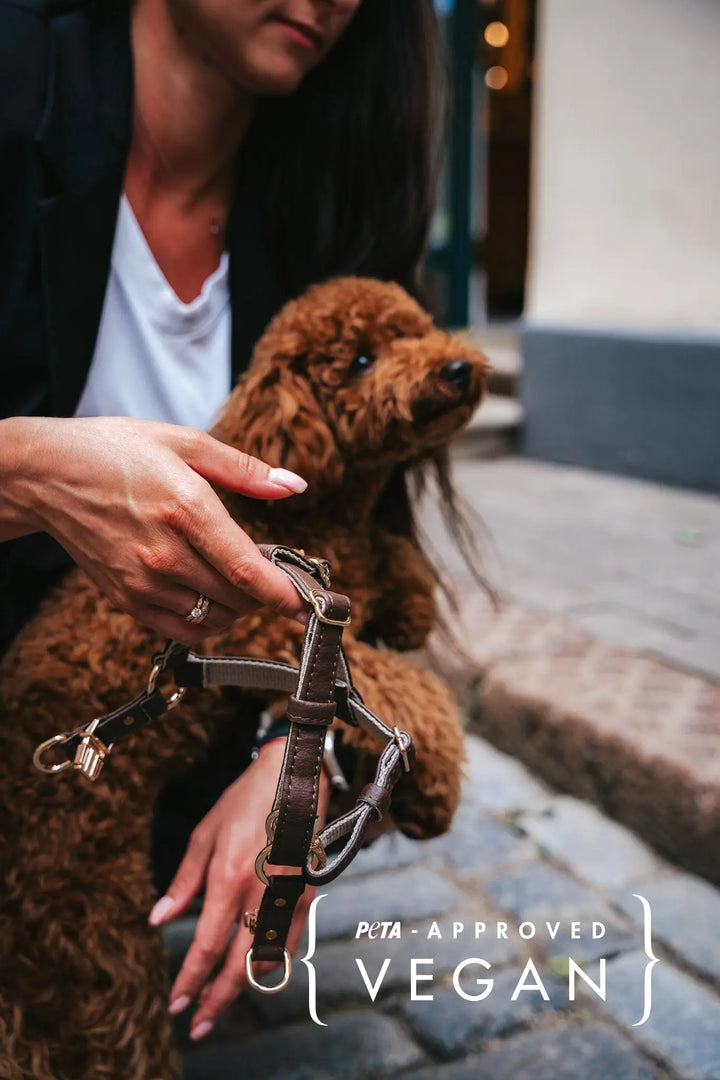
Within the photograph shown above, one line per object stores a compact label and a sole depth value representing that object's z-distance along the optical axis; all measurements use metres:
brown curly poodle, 1.29
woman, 1.06
